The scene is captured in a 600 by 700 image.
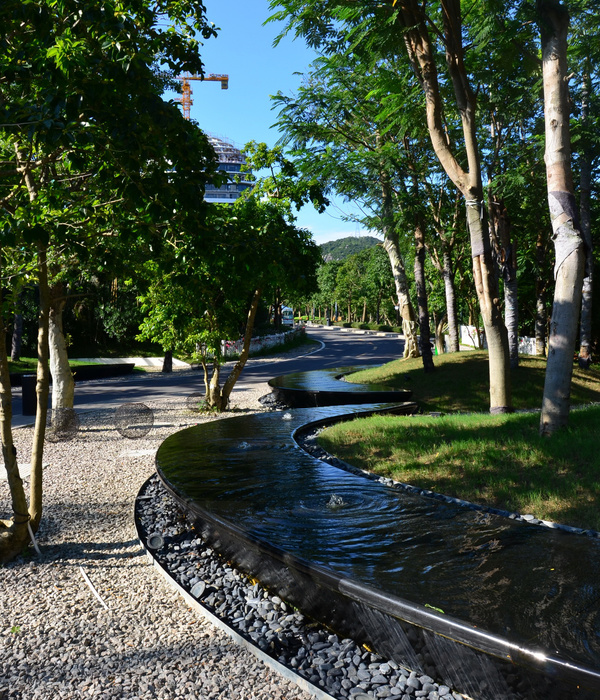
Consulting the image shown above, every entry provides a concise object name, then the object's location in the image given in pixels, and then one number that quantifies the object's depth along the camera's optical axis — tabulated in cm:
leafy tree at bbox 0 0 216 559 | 412
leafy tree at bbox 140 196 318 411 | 1173
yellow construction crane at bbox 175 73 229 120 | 11817
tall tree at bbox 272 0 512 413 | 903
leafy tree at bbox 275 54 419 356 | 1585
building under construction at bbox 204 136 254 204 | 14725
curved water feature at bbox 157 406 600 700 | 284
